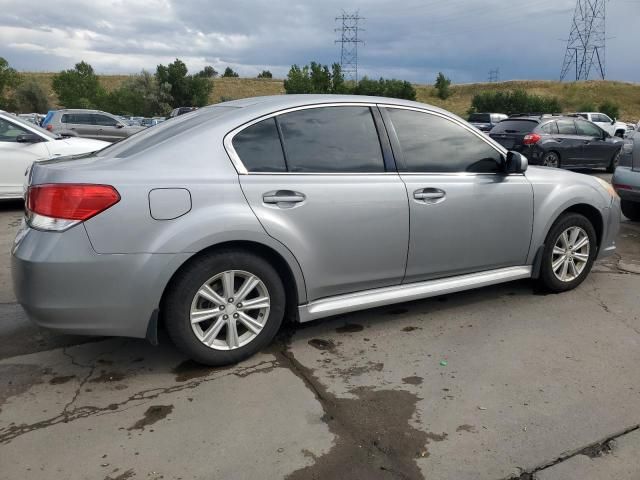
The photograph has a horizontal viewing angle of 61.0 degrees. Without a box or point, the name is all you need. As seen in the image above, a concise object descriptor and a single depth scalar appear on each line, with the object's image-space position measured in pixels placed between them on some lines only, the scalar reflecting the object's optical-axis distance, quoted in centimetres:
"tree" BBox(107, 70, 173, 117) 6162
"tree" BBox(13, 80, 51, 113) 6406
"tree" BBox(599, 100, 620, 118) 5259
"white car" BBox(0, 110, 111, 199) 830
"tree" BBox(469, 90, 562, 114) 5368
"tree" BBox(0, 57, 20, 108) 5812
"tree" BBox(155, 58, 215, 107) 6141
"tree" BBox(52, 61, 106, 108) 6638
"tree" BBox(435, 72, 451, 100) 7288
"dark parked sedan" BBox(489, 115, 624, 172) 1362
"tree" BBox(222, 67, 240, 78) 11044
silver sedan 294
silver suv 1814
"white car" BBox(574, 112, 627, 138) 2677
